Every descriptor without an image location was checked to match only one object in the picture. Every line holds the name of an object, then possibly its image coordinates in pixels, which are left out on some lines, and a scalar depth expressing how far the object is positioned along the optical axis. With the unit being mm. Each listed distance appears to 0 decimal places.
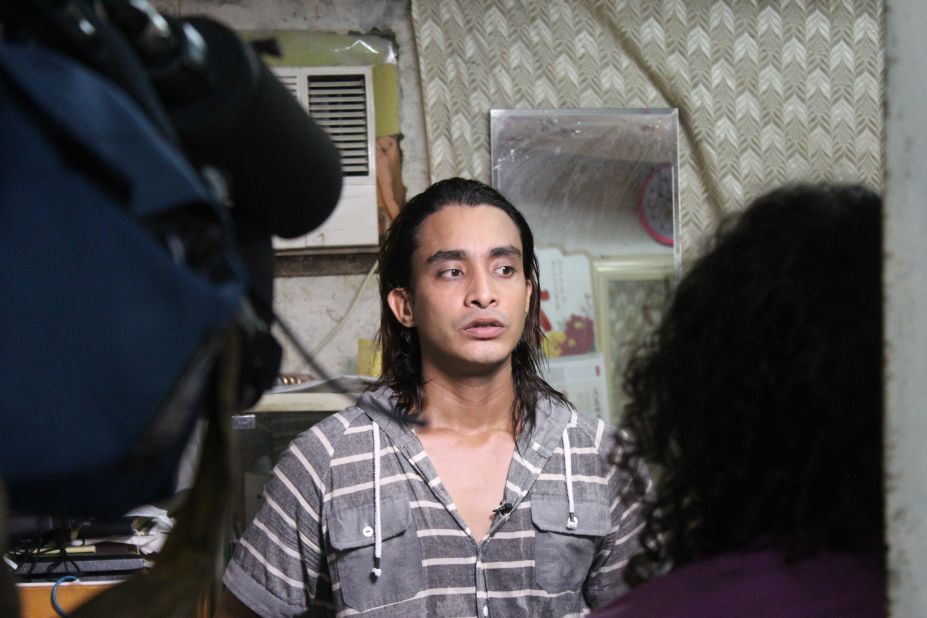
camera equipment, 520
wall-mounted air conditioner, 2922
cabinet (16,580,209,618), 2211
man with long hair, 1643
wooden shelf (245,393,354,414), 2445
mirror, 2996
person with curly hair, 796
